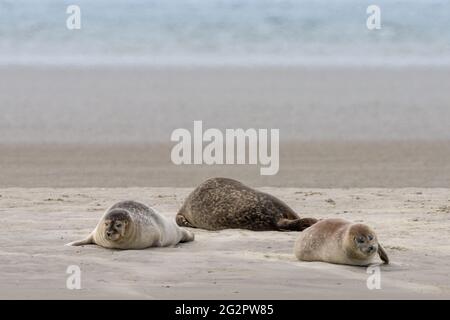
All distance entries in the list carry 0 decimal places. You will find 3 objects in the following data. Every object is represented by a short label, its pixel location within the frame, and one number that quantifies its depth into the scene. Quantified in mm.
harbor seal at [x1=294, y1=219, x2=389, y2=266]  15594
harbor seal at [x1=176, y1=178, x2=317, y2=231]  19937
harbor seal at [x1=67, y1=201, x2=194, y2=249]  17219
